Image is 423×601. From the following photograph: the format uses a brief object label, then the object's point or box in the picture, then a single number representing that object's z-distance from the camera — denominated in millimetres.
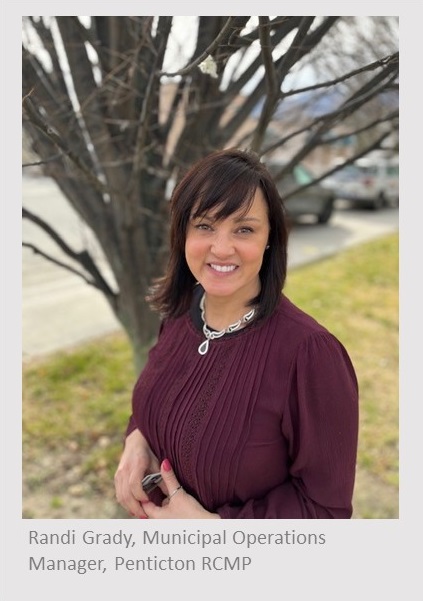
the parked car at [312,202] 11336
